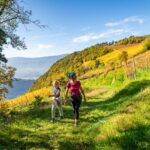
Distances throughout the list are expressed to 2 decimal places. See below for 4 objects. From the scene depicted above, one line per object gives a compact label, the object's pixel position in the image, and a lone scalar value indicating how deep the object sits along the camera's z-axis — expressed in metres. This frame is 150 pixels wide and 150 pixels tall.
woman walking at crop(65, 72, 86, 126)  6.83
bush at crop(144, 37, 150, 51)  32.55
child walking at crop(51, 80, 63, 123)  7.70
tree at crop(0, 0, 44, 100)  8.96
